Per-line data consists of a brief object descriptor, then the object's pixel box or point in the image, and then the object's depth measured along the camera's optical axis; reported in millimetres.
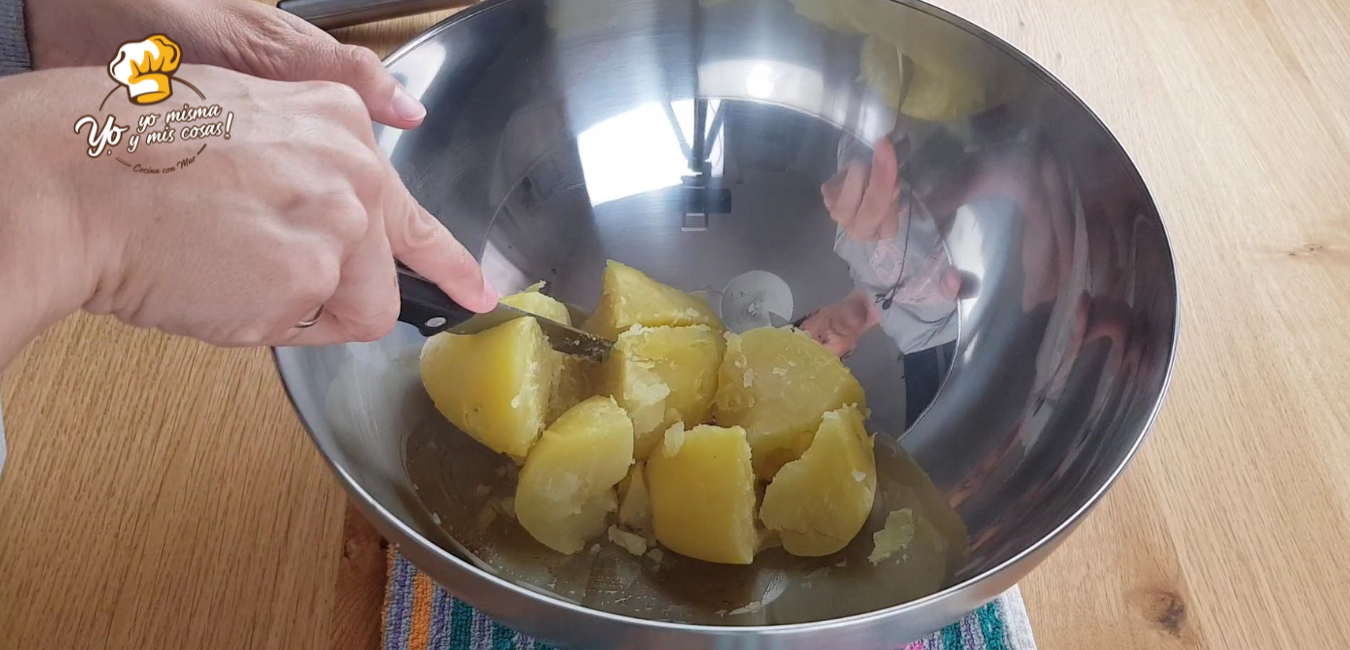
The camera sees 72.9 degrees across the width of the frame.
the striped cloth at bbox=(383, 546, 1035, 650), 709
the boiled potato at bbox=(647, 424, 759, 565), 692
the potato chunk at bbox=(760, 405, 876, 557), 717
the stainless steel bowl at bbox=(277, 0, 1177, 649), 683
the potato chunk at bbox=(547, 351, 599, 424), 795
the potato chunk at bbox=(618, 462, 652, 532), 748
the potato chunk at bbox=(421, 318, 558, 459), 708
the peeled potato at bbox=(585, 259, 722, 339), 832
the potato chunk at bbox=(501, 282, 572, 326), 819
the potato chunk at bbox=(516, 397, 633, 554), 696
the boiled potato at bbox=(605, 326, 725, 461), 769
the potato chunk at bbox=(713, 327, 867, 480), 781
